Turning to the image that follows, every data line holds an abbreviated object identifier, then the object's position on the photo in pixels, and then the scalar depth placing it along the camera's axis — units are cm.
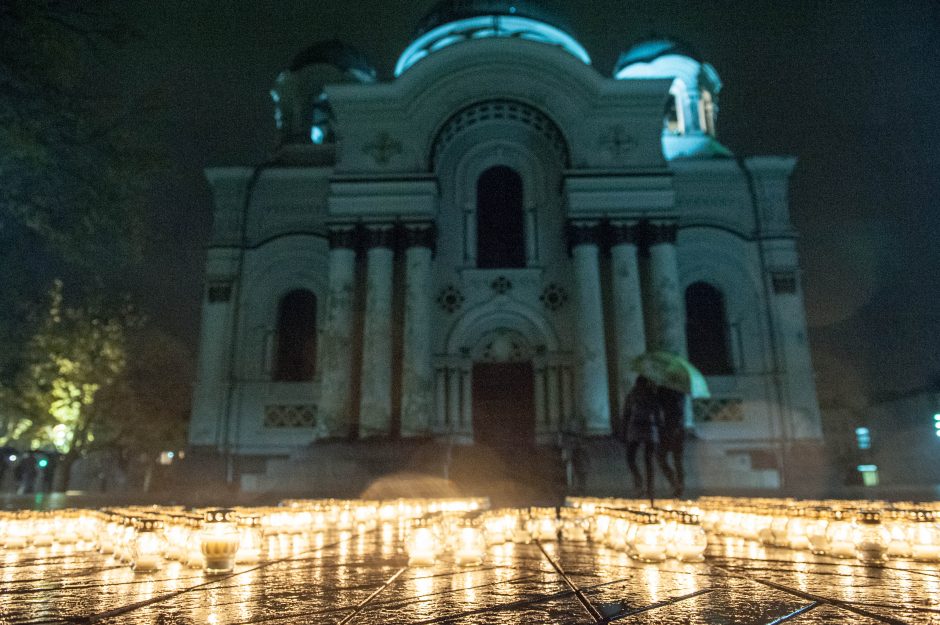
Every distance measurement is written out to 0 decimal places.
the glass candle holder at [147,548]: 276
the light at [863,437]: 2752
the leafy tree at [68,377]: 1998
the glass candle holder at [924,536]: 285
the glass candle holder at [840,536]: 302
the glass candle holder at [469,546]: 289
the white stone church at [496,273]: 1528
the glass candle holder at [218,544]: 271
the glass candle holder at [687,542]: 296
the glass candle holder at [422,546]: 293
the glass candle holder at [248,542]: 305
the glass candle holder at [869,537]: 289
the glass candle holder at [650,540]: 294
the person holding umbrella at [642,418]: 714
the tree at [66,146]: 830
